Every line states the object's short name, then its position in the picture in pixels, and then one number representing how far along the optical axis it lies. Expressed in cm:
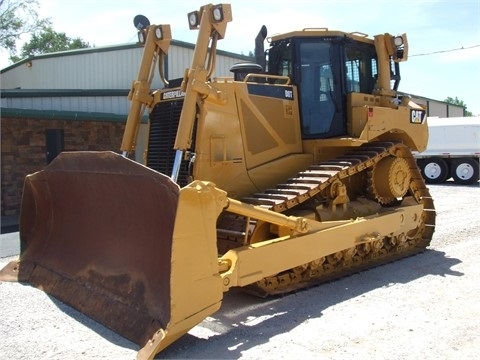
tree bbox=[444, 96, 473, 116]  7164
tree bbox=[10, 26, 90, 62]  4484
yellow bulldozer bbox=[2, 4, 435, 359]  414
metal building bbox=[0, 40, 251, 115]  1294
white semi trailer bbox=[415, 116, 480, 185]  1836
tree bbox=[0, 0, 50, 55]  2662
